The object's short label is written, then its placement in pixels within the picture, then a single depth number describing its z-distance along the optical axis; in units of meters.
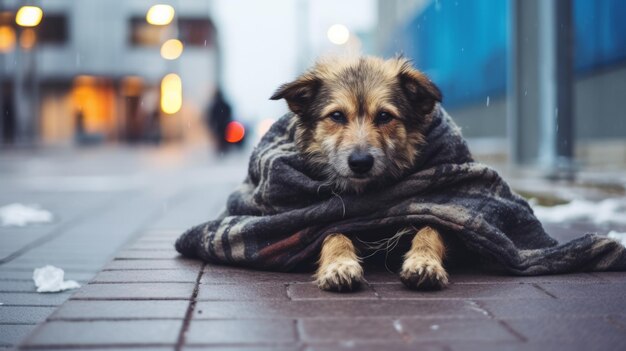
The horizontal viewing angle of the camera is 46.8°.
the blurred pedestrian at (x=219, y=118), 23.90
